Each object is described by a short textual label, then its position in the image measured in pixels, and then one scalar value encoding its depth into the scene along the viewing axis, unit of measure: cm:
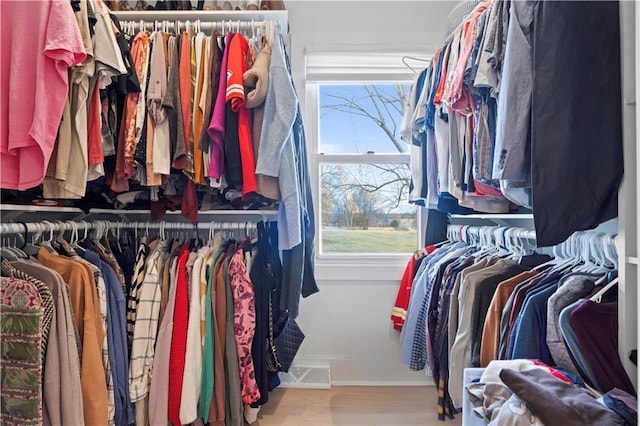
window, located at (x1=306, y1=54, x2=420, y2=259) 240
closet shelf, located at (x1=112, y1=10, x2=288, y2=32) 177
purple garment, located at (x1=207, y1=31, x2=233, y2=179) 142
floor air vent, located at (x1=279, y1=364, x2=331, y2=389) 218
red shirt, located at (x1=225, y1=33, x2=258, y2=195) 143
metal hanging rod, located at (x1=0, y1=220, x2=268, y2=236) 130
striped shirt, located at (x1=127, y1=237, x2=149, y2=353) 153
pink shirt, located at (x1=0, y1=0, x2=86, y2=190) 106
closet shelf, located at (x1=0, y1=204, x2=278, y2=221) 131
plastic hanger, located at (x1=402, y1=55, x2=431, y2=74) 225
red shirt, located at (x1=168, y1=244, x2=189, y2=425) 149
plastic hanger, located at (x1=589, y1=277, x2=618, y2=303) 97
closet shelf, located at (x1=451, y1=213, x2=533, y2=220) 140
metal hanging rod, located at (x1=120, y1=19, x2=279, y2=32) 167
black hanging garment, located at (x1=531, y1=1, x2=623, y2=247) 93
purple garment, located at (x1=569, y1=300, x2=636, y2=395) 92
